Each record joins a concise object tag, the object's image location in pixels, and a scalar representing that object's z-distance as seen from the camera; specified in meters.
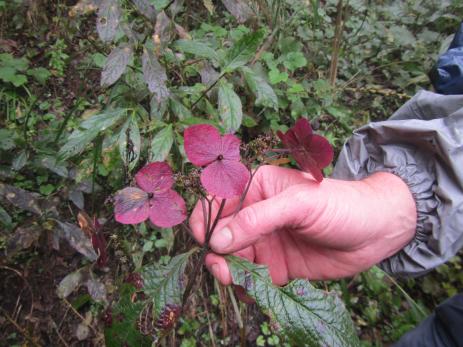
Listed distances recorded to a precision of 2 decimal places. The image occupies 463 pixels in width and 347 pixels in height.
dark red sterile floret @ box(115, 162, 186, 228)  0.21
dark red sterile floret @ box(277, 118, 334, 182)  0.22
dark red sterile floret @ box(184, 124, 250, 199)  0.19
